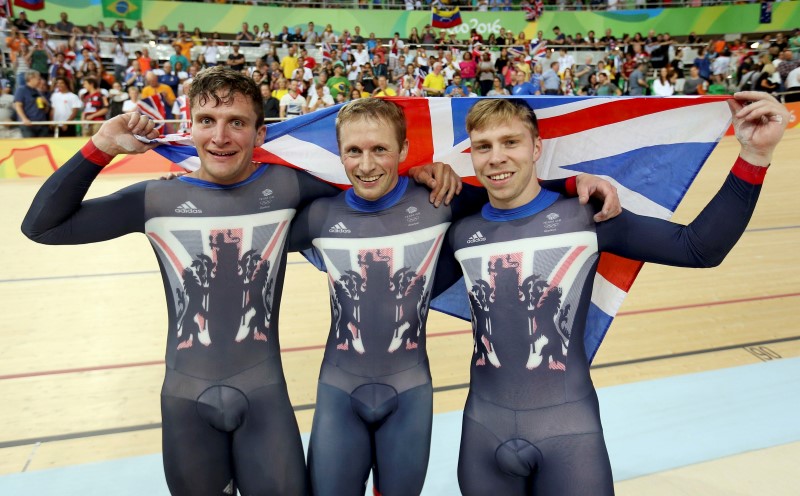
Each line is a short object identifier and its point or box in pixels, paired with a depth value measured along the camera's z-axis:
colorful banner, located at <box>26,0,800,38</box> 20.09
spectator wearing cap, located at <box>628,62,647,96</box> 16.25
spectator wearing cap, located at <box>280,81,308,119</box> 12.77
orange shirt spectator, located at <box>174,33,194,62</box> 16.03
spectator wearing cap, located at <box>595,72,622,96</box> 15.46
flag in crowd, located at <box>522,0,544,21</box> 23.48
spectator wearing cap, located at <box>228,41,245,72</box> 14.57
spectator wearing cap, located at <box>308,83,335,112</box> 13.23
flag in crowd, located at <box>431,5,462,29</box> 22.33
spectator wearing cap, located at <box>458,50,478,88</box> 16.09
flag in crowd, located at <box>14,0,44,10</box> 17.39
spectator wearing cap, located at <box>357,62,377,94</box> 14.66
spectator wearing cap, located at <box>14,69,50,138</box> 11.98
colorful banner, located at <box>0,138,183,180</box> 11.92
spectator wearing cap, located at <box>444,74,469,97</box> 14.16
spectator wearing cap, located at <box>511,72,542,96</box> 13.03
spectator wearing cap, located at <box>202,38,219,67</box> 16.53
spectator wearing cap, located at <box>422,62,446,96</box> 14.95
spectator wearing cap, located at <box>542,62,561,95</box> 15.30
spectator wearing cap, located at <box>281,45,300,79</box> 16.22
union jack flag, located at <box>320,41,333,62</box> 17.54
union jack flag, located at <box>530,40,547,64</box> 17.65
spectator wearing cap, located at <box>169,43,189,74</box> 15.02
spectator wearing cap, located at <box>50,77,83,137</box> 12.34
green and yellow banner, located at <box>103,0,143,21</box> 18.55
